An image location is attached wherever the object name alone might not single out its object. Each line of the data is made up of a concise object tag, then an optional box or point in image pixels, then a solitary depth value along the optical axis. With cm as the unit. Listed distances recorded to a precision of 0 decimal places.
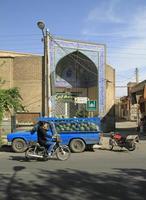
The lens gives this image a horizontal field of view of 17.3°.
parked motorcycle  2231
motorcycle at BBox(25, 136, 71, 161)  1772
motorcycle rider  1802
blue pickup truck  2177
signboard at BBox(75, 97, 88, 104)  2691
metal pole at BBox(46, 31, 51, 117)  2571
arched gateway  3756
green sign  2683
